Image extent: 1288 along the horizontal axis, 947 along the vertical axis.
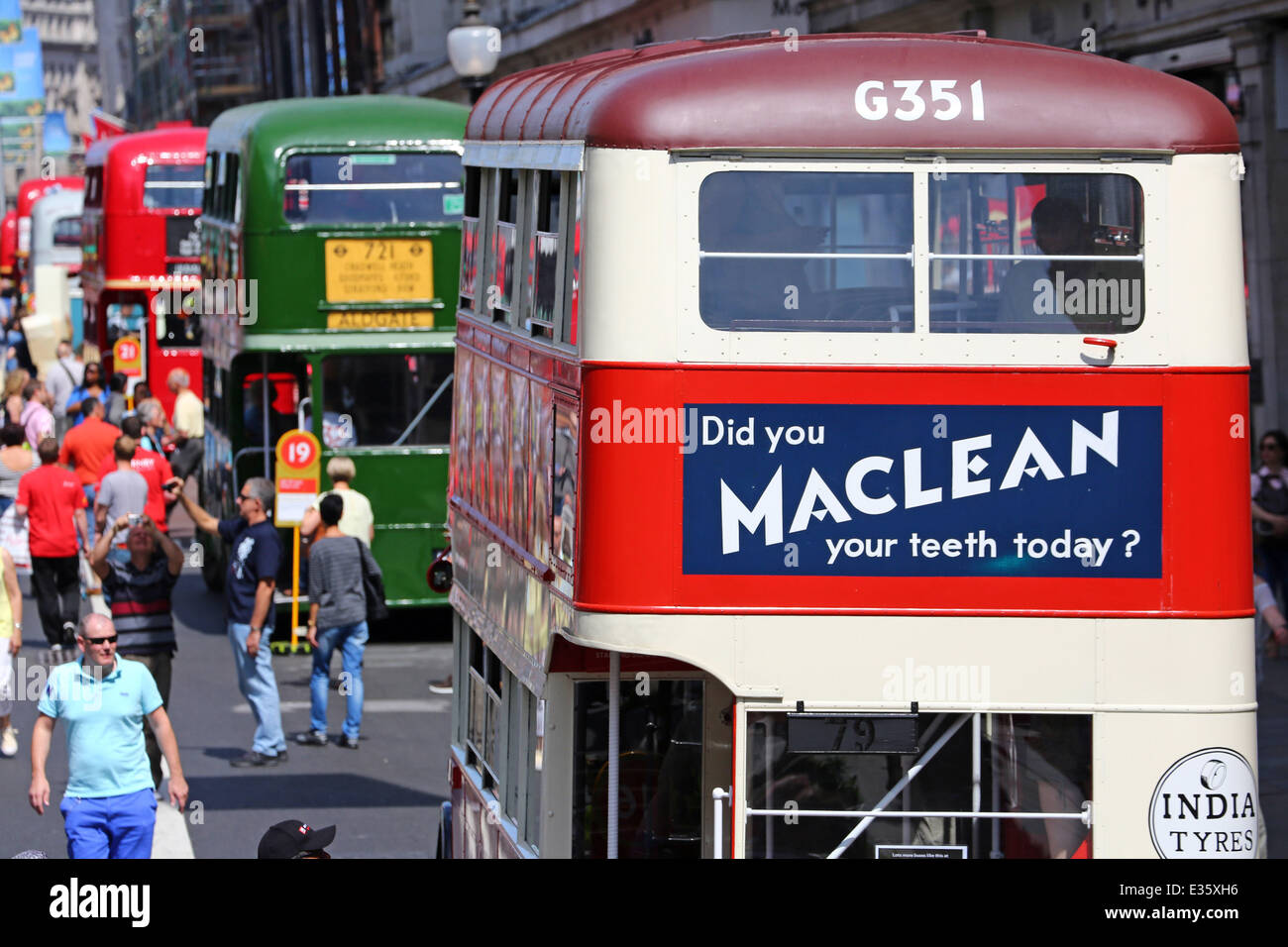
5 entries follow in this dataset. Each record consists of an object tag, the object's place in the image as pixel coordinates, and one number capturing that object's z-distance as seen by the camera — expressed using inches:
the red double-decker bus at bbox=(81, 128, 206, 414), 1115.9
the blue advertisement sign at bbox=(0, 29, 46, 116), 2159.2
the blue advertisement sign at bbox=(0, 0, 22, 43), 2174.0
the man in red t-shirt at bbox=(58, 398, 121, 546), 803.4
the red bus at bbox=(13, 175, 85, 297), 2239.2
